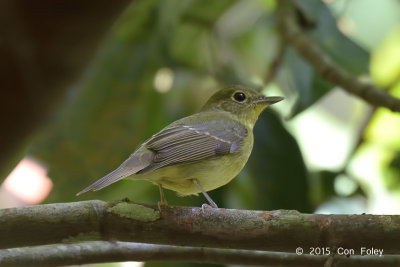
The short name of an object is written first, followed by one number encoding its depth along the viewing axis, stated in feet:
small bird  17.75
